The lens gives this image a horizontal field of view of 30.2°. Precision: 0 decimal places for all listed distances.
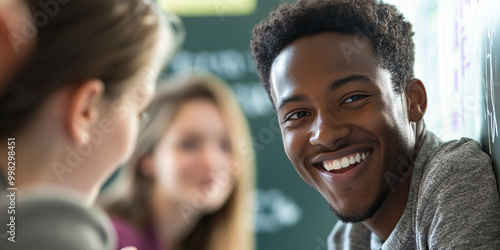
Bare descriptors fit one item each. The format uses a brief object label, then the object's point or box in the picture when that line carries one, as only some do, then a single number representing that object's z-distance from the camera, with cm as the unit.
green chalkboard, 176
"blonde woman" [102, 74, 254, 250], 152
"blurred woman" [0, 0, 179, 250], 79
